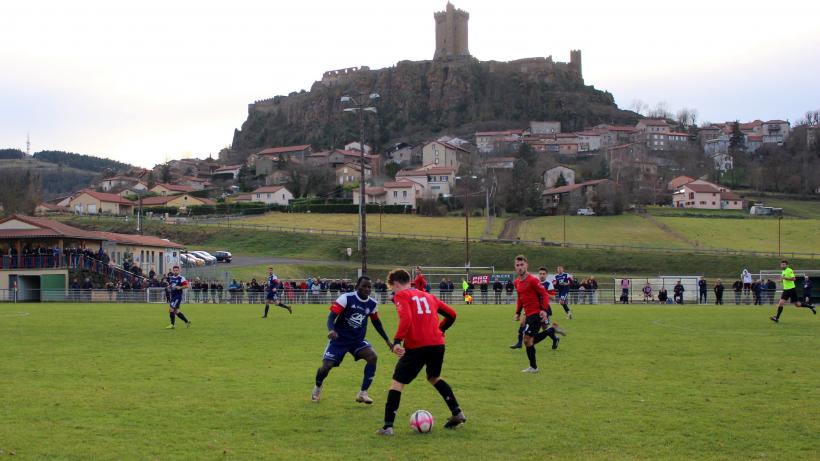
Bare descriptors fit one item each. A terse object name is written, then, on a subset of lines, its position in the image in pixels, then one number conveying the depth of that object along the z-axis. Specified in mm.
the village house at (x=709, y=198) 131625
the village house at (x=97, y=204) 129000
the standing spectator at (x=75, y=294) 50125
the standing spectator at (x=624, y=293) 51375
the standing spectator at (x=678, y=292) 50438
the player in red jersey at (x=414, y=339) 10320
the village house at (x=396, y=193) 134500
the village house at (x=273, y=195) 142625
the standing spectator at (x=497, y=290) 51250
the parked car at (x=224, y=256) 82938
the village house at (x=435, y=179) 144375
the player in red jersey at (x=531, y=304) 15484
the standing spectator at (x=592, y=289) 51781
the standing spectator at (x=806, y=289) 41062
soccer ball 10195
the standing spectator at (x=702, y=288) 49844
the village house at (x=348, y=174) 168375
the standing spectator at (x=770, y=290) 48781
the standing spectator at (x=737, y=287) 52122
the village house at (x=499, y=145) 197012
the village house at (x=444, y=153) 182625
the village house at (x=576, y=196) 119562
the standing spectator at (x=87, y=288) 49938
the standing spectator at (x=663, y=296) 50656
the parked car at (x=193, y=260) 73238
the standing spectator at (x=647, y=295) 52500
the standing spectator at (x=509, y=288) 51188
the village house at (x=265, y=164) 187250
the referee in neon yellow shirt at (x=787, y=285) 27344
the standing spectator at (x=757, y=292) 47688
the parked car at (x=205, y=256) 80475
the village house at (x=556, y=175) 159125
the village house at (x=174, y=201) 135875
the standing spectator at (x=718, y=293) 48250
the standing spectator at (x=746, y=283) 51062
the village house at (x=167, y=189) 162625
